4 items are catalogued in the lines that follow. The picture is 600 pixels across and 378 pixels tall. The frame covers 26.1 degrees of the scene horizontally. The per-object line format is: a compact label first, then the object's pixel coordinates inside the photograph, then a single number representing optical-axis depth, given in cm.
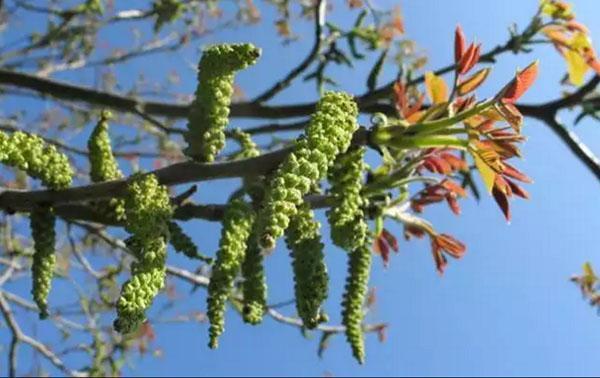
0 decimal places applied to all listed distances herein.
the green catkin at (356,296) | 73
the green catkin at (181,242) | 70
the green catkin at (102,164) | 75
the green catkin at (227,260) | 63
